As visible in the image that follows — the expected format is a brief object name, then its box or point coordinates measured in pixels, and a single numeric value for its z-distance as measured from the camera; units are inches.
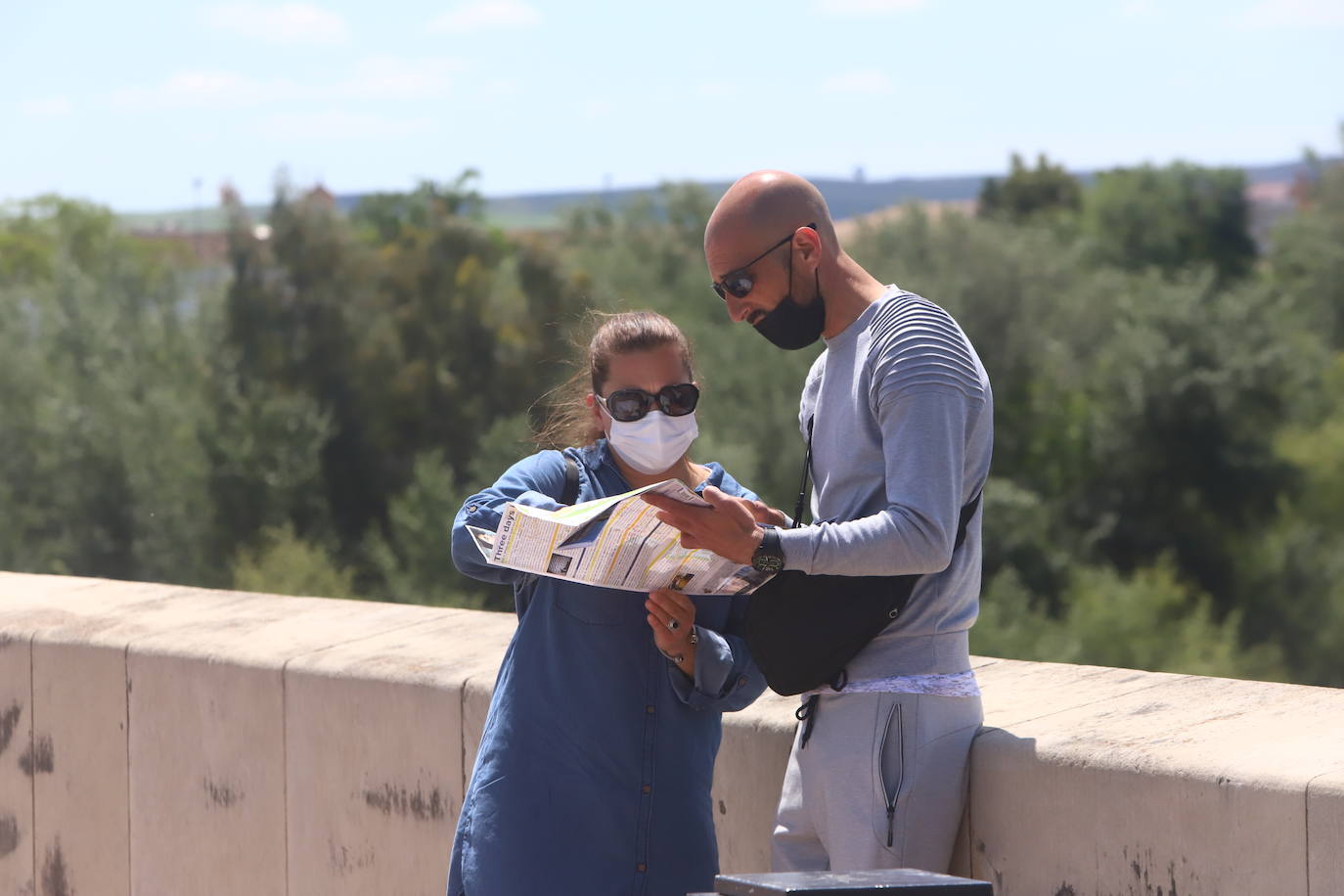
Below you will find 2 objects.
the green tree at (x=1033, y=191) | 6368.1
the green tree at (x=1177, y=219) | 5433.1
